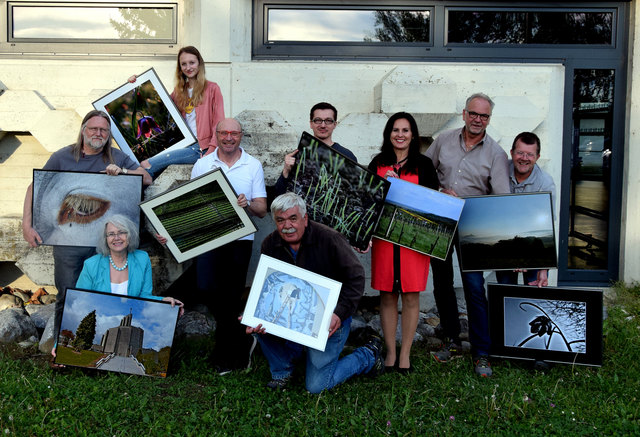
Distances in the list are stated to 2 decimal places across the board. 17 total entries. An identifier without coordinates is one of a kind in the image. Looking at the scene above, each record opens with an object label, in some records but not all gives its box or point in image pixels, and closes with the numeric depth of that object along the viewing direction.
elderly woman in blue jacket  4.05
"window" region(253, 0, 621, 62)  6.72
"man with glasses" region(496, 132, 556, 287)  4.22
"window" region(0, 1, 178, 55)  6.81
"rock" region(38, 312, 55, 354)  4.54
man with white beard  4.32
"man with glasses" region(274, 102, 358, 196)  4.20
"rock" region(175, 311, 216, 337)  4.98
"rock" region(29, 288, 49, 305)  6.13
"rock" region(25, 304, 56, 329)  5.20
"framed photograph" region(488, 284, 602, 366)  4.27
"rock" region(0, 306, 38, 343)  4.74
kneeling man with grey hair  3.70
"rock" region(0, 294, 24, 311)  5.96
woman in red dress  4.14
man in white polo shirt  4.21
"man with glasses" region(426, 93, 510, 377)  4.28
